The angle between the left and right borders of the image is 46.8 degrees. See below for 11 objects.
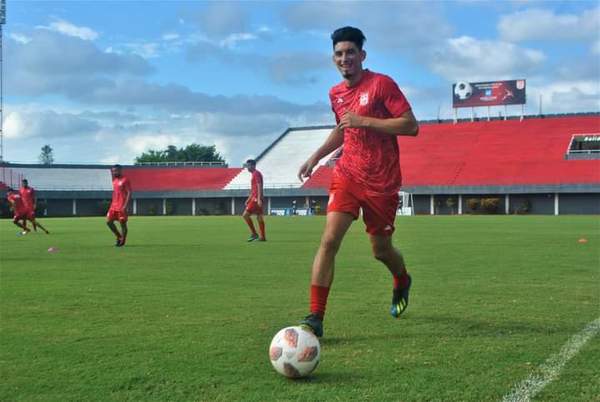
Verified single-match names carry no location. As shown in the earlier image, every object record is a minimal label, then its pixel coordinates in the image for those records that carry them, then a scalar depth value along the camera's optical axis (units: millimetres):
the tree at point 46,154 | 194800
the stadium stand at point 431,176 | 61406
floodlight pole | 59750
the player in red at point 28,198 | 25766
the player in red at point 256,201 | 18891
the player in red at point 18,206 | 25688
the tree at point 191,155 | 141500
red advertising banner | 77938
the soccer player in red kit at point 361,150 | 5730
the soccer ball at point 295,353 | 4383
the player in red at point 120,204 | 17703
